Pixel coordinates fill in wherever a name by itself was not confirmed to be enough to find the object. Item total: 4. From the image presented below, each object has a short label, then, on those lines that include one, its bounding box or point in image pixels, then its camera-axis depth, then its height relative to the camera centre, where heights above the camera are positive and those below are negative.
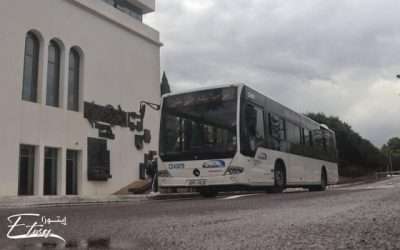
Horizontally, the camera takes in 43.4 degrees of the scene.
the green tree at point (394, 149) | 106.62 +8.23
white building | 23.45 +5.09
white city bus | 14.25 +1.29
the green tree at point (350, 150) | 67.50 +4.67
